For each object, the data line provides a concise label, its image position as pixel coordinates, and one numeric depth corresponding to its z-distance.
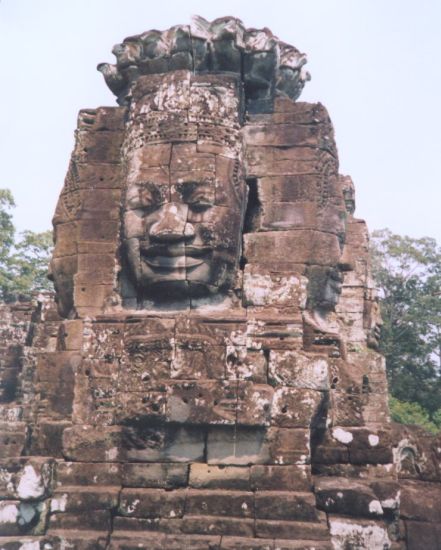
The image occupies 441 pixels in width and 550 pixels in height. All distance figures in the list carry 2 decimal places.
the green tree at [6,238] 30.62
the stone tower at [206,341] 6.05
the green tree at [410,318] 31.57
